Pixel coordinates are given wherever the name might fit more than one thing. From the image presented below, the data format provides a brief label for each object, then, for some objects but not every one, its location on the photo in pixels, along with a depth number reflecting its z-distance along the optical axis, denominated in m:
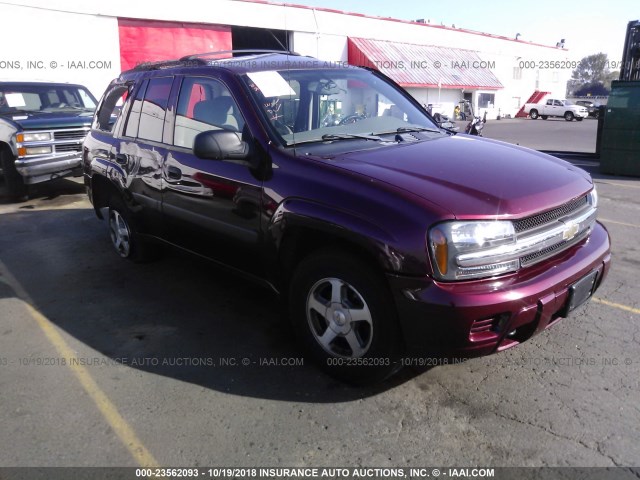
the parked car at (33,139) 8.59
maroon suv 2.59
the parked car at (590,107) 43.98
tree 96.19
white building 19.22
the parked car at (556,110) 40.78
